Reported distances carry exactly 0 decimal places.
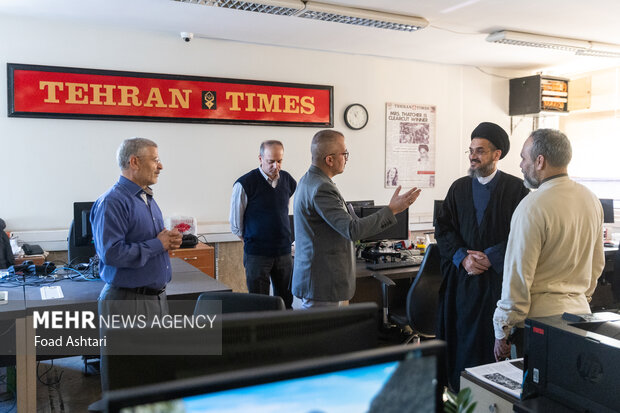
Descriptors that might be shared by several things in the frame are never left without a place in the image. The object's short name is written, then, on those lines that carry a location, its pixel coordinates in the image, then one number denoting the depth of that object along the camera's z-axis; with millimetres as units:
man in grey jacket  2447
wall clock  5938
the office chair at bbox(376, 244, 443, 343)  3457
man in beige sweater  1905
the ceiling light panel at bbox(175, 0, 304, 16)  3822
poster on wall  6219
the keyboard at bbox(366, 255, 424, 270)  3871
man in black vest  3904
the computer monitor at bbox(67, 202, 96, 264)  3266
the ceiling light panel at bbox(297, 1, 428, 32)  4066
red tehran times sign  4516
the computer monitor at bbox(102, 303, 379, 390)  904
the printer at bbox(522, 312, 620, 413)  1296
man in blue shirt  2270
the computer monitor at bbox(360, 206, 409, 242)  4406
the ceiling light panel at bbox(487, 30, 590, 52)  4922
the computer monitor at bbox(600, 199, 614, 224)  5743
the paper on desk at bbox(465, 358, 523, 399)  1609
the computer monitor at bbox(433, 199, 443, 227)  5070
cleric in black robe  2584
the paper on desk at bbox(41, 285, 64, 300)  2655
